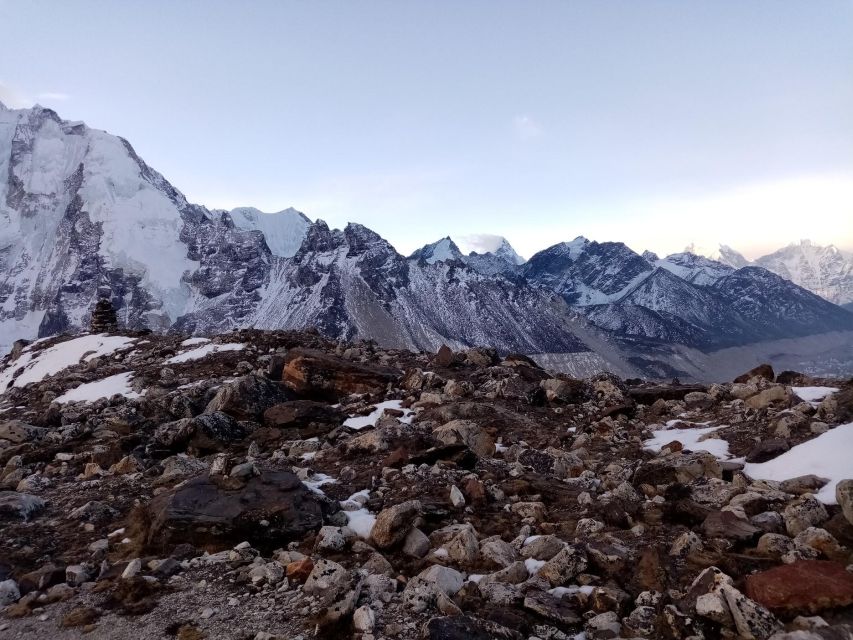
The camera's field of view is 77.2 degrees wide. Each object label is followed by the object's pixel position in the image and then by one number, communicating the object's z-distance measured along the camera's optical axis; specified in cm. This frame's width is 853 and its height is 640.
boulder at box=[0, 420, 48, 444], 1467
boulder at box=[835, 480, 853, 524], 659
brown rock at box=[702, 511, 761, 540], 673
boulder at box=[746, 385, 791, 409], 1389
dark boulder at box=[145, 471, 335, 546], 771
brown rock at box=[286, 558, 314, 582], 656
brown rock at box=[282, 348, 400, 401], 1870
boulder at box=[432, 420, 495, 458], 1217
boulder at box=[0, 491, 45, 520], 930
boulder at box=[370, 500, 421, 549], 752
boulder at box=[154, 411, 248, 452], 1326
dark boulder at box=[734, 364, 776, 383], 1839
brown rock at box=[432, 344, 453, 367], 2247
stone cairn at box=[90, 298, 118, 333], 4412
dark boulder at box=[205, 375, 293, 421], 1582
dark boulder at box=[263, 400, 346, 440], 1476
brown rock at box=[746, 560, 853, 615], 515
